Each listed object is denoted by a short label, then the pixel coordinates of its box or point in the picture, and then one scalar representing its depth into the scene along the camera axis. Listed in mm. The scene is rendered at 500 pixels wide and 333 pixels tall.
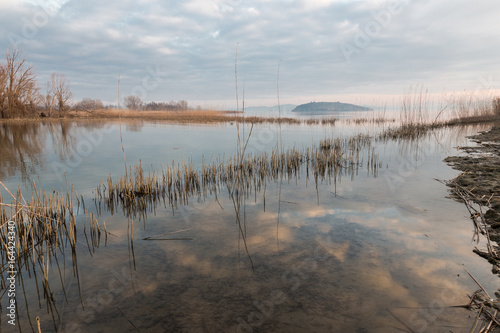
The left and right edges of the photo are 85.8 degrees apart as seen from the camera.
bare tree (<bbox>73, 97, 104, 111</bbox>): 36094
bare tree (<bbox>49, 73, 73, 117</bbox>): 28531
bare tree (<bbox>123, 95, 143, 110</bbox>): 46656
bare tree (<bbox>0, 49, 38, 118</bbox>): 23402
